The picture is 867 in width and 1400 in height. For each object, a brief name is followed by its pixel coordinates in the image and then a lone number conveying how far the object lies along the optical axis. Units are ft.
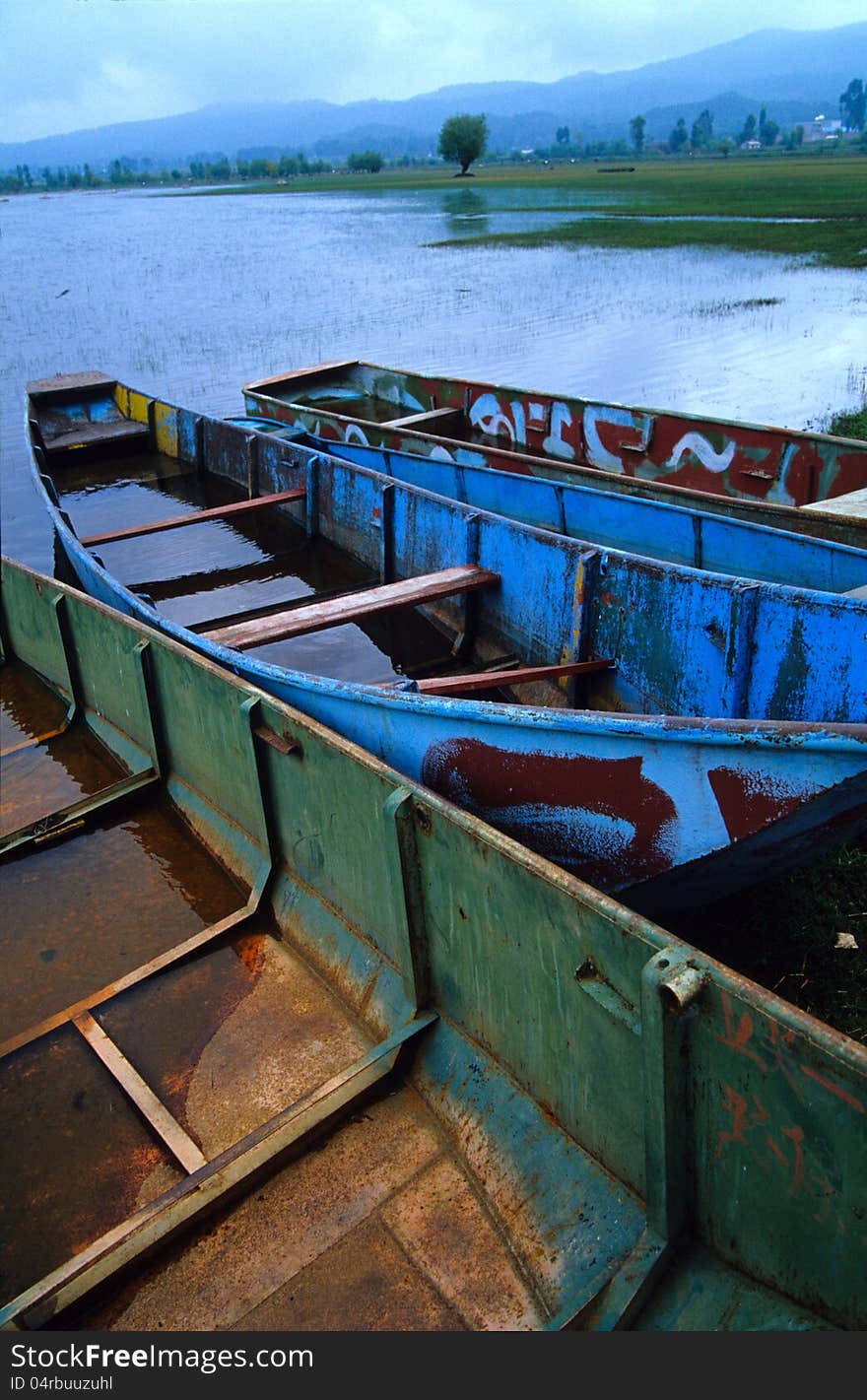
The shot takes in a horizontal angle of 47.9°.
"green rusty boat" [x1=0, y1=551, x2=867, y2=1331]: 8.34
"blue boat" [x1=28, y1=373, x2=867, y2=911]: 12.17
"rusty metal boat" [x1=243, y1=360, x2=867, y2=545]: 26.63
